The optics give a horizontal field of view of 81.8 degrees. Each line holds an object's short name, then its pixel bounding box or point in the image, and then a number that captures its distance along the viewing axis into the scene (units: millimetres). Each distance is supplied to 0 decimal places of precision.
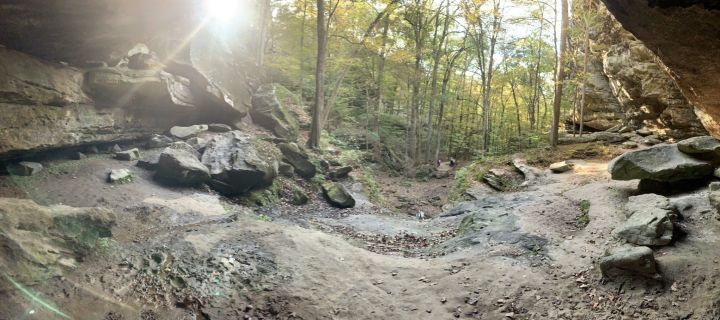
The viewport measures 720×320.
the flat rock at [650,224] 7086
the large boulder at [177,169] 11461
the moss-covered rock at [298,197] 14336
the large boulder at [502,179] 16672
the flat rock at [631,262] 6301
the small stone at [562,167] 16266
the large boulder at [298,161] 16516
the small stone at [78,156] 10621
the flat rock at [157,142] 12867
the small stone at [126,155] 11695
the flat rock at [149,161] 11695
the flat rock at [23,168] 8742
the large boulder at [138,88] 11009
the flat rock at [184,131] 13805
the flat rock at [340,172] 17844
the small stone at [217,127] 15410
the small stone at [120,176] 10183
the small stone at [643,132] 19719
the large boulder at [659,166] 9039
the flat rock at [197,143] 13408
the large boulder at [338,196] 15125
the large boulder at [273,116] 18766
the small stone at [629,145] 18545
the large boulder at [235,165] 12570
